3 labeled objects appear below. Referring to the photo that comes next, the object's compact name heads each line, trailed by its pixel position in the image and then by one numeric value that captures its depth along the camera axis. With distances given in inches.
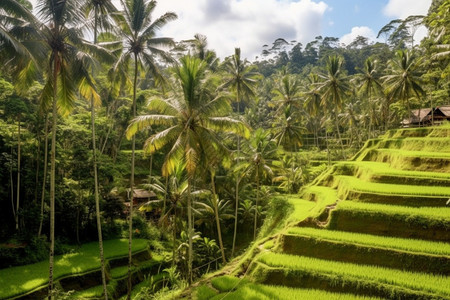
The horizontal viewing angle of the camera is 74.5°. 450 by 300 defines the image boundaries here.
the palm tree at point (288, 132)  1234.0
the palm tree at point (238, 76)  1040.2
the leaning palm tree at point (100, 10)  633.6
